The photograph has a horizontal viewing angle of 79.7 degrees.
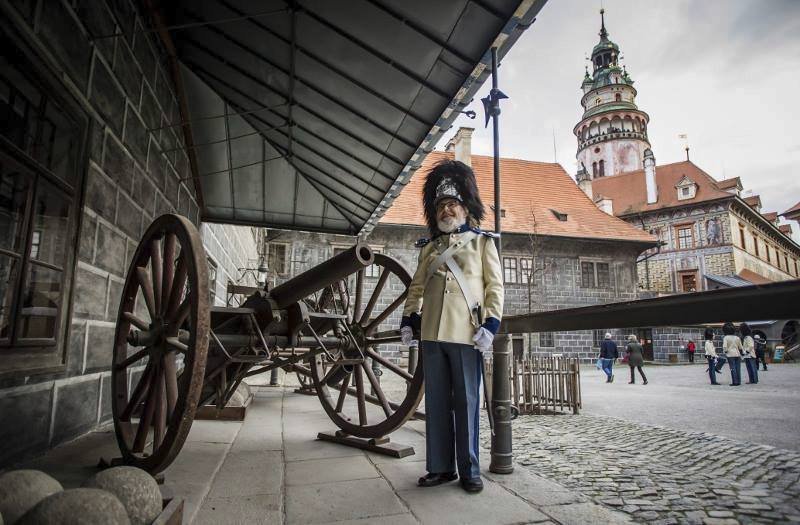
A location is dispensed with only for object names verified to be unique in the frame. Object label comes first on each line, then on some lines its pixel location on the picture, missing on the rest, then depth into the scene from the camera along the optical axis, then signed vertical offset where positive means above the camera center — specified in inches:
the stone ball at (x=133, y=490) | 56.4 -19.4
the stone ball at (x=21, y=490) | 49.3 -17.6
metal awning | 131.0 +83.6
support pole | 106.7 -18.0
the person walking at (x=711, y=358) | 480.7 -24.3
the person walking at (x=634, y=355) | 490.0 -22.8
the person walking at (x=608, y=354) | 510.0 -23.4
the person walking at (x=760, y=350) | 666.5 -22.1
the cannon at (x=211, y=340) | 80.1 -2.7
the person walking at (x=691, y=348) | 888.3 -26.9
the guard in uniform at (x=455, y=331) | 96.9 +0.0
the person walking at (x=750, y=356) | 454.6 -21.1
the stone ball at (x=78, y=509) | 46.5 -18.1
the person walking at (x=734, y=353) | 448.1 -17.8
